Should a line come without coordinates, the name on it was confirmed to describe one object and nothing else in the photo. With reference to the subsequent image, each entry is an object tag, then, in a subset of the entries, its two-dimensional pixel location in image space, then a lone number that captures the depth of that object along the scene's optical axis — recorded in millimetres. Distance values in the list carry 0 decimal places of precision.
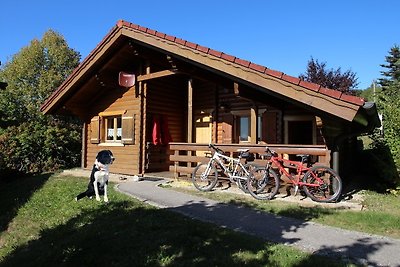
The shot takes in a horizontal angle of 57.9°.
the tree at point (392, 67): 46431
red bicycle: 7297
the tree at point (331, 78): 23078
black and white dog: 6797
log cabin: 7754
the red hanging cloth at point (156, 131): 11930
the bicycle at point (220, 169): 8274
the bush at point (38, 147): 14336
